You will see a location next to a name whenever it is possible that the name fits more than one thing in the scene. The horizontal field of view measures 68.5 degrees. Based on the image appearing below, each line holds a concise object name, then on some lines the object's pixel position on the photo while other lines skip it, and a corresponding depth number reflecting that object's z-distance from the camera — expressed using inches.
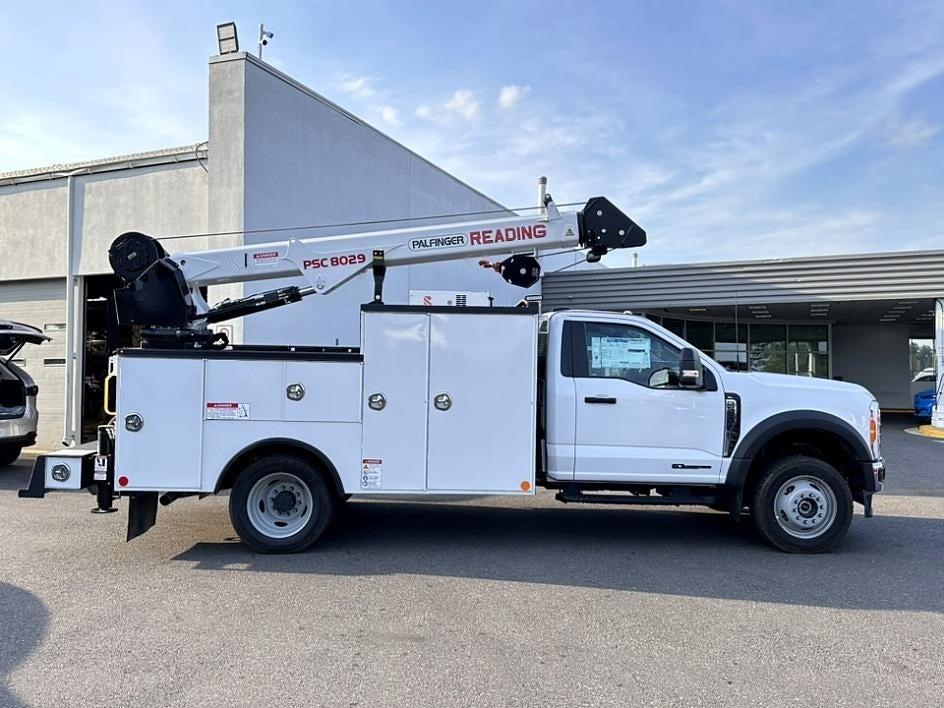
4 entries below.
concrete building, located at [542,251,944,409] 748.0
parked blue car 831.1
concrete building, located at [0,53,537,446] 461.7
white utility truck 243.1
